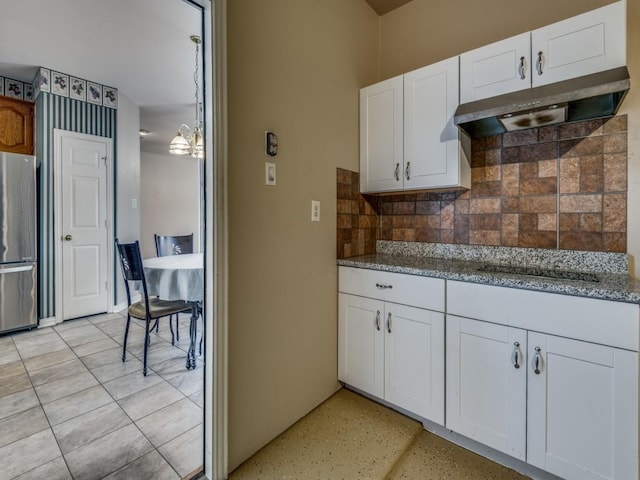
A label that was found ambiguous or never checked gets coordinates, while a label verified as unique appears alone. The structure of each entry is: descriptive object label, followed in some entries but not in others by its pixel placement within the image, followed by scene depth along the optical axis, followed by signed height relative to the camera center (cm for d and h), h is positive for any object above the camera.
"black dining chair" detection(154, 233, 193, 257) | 346 -13
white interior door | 352 +12
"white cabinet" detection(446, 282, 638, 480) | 114 -60
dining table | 233 -39
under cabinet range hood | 124 +59
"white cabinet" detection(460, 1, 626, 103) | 134 +86
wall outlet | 181 +14
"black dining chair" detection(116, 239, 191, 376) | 236 -58
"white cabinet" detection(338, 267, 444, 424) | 160 -62
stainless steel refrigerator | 305 -9
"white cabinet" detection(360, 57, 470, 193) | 176 +62
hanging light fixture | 319 +96
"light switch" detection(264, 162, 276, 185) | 153 +30
